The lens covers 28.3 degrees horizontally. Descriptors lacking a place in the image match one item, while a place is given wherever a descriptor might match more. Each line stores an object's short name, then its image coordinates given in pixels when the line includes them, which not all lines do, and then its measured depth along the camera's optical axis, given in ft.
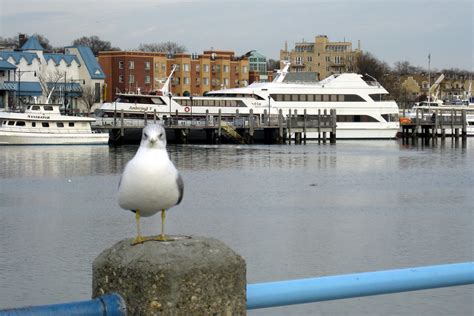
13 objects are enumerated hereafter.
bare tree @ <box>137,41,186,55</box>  528.22
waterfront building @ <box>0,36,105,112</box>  290.15
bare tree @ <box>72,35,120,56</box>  482.28
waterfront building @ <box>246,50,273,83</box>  448.82
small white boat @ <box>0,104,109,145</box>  216.54
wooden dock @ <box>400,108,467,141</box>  279.90
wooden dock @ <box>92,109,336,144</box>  239.71
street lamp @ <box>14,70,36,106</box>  282.03
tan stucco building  563.89
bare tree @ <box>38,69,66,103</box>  304.91
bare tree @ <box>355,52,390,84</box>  466.70
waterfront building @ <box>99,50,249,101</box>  347.15
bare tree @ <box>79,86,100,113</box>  316.19
